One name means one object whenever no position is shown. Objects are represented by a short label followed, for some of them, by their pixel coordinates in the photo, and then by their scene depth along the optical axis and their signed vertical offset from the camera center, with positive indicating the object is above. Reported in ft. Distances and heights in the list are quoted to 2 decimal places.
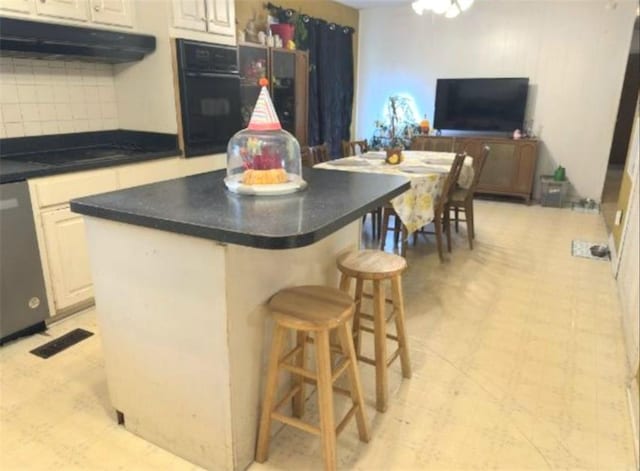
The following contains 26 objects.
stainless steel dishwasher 7.42 -2.53
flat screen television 18.26 +0.53
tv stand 17.92 -1.60
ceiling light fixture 11.18 +2.76
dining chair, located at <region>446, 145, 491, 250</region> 12.74 -2.24
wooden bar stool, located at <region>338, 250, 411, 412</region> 6.16 -2.45
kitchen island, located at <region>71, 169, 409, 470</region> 4.56 -1.95
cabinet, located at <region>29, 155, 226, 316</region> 7.94 -2.02
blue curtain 17.81 +1.39
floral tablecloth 10.52 -1.42
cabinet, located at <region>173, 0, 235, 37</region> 10.15 +2.31
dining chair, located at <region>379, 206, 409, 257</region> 11.05 -2.88
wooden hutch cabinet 13.71 +1.12
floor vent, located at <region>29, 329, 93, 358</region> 7.67 -3.91
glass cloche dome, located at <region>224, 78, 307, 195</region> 5.64 -0.57
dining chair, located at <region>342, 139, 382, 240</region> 13.64 -2.95
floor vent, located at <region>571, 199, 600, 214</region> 17.54 -3.46
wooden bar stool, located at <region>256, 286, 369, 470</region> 4.83 -2.69
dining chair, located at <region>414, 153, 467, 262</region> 11.32 -2.00
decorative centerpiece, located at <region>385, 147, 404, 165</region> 12.03 -1.05
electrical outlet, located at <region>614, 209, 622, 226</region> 12.38 -2.72
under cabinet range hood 7.85 +1.38
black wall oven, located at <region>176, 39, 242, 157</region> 10.43 +0.50
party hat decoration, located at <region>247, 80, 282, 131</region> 5.76 +0.01
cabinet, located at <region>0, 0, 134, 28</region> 7.86 +1.97
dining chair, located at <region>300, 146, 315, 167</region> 11.61 -1.05
